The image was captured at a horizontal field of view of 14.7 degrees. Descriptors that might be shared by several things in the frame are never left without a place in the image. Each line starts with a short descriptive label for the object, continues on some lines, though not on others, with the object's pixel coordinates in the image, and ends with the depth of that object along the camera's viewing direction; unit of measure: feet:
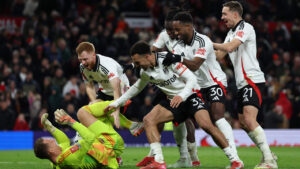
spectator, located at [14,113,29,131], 114.17
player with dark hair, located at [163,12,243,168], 59.56
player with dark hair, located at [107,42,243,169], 55.65
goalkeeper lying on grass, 53.27
